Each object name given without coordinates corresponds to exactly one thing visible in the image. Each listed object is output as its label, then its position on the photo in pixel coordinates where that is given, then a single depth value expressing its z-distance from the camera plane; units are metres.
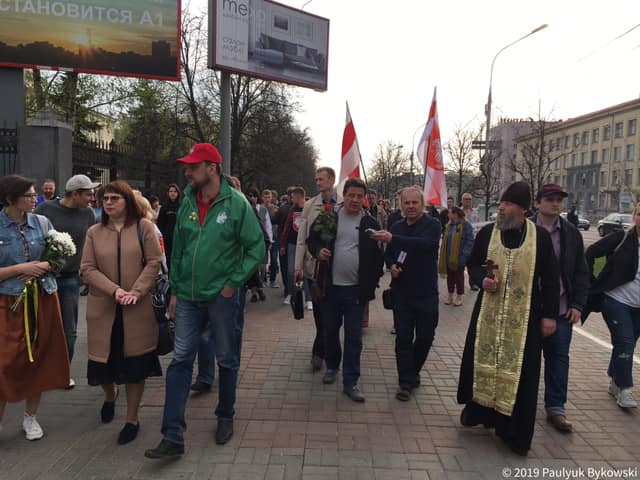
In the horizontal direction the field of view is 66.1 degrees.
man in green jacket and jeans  3.38
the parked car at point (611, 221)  33.47
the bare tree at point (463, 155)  22.09
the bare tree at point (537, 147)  16.20
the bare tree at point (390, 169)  37.31
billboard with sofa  9.98
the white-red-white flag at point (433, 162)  7.25
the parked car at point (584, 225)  45.02
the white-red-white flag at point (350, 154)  6.76
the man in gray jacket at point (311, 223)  5.21
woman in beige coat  3.54
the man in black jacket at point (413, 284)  4.50
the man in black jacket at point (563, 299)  4.01
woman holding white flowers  3.51
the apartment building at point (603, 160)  65.50
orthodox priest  3.54
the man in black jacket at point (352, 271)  4.45
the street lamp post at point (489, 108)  17.45
